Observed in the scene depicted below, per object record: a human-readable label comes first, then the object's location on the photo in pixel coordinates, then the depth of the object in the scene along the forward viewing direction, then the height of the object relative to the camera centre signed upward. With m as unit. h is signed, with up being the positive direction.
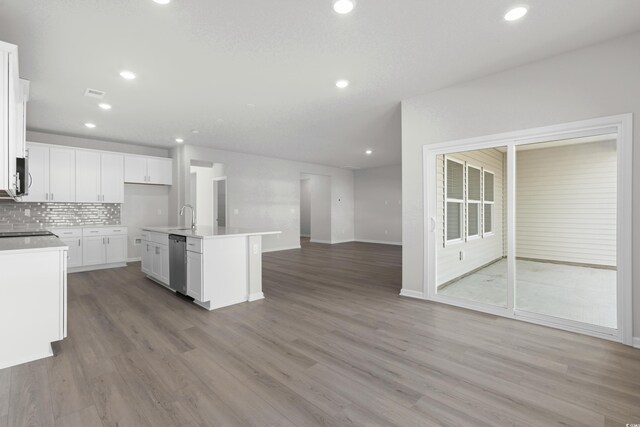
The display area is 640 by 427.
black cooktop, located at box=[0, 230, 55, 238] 3.79 -0.24
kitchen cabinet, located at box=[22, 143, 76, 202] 5.31 +0.74
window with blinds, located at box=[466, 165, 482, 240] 3.88 +0.17
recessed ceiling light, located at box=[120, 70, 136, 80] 3.29 +1.52
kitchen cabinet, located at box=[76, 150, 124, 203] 5.82 +0.73
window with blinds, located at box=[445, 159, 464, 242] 3.93 +0.17
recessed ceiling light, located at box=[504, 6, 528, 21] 2.27 +1.49
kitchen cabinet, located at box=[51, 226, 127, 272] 5.59 -0.60
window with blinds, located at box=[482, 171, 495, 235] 3.74 +0.13
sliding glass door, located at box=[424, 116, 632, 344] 2.78 -0.13
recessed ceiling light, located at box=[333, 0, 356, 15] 2.20 +1.51
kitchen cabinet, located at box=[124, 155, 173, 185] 6.41 +0.96
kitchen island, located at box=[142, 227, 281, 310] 3.61 -0.64
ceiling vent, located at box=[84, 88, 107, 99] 3.76 +1.51
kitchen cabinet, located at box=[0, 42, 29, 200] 2.13 +0.71
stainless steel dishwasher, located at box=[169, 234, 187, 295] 3.93 -0.65
